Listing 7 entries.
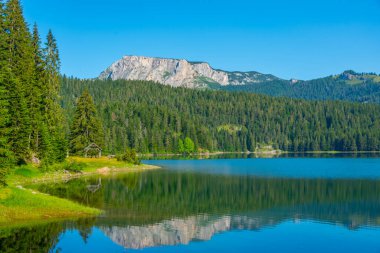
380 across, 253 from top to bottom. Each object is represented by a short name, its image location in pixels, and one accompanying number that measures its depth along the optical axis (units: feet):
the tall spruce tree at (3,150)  147.02
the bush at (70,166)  271.08
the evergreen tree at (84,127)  353.31
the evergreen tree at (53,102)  270.57
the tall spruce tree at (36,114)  239.91
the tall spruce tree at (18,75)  203.92
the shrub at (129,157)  384.47
